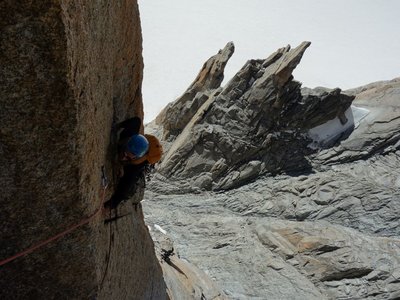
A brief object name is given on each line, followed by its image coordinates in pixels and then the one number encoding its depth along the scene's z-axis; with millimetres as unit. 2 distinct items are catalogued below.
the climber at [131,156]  6430
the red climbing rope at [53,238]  4587
